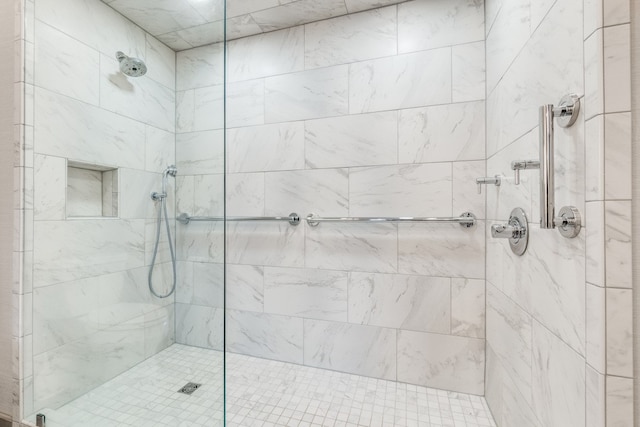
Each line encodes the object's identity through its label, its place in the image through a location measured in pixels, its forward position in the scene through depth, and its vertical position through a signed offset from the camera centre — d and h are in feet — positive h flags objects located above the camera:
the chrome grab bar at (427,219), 4.50 -0.07
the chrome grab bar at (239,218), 4.61 -0.08
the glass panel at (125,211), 4.15 +0.04
